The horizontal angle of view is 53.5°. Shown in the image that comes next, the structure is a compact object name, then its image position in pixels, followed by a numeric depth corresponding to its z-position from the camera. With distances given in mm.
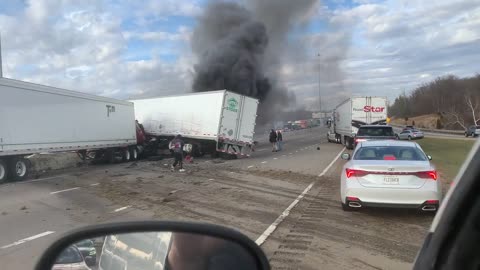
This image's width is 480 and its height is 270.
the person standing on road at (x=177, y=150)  20531
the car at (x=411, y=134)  60956
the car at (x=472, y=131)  68875
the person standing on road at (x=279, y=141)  35281
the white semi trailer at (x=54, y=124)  18500
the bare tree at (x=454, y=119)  96375
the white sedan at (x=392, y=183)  8656
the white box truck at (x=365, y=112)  34938
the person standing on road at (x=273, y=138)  34094
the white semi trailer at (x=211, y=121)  27062
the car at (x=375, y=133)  24028
